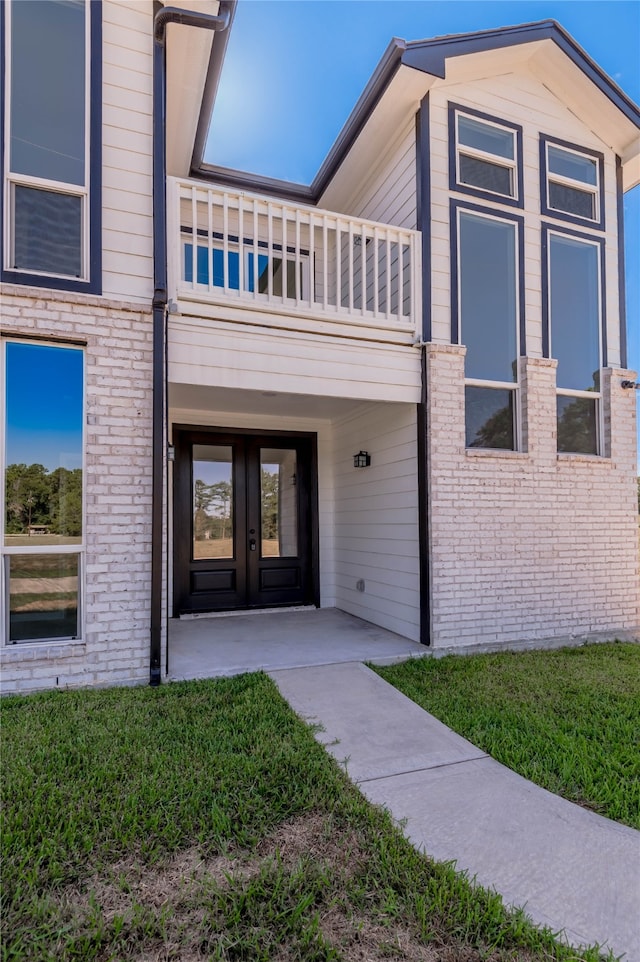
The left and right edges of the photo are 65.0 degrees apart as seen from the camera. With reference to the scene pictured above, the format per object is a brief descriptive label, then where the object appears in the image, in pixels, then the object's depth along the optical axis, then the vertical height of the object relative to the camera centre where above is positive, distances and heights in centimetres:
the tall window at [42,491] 398 +9
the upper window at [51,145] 402 +293
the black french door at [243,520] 672 -27
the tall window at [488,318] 550 +201
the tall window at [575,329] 593 +203
